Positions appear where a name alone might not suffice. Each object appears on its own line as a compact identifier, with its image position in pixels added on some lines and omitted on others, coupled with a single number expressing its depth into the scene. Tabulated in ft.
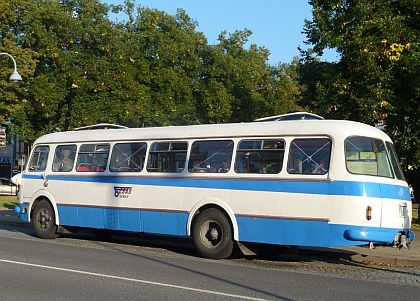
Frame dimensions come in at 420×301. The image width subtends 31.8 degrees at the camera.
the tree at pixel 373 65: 63.87
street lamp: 91.97
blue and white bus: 41.88
